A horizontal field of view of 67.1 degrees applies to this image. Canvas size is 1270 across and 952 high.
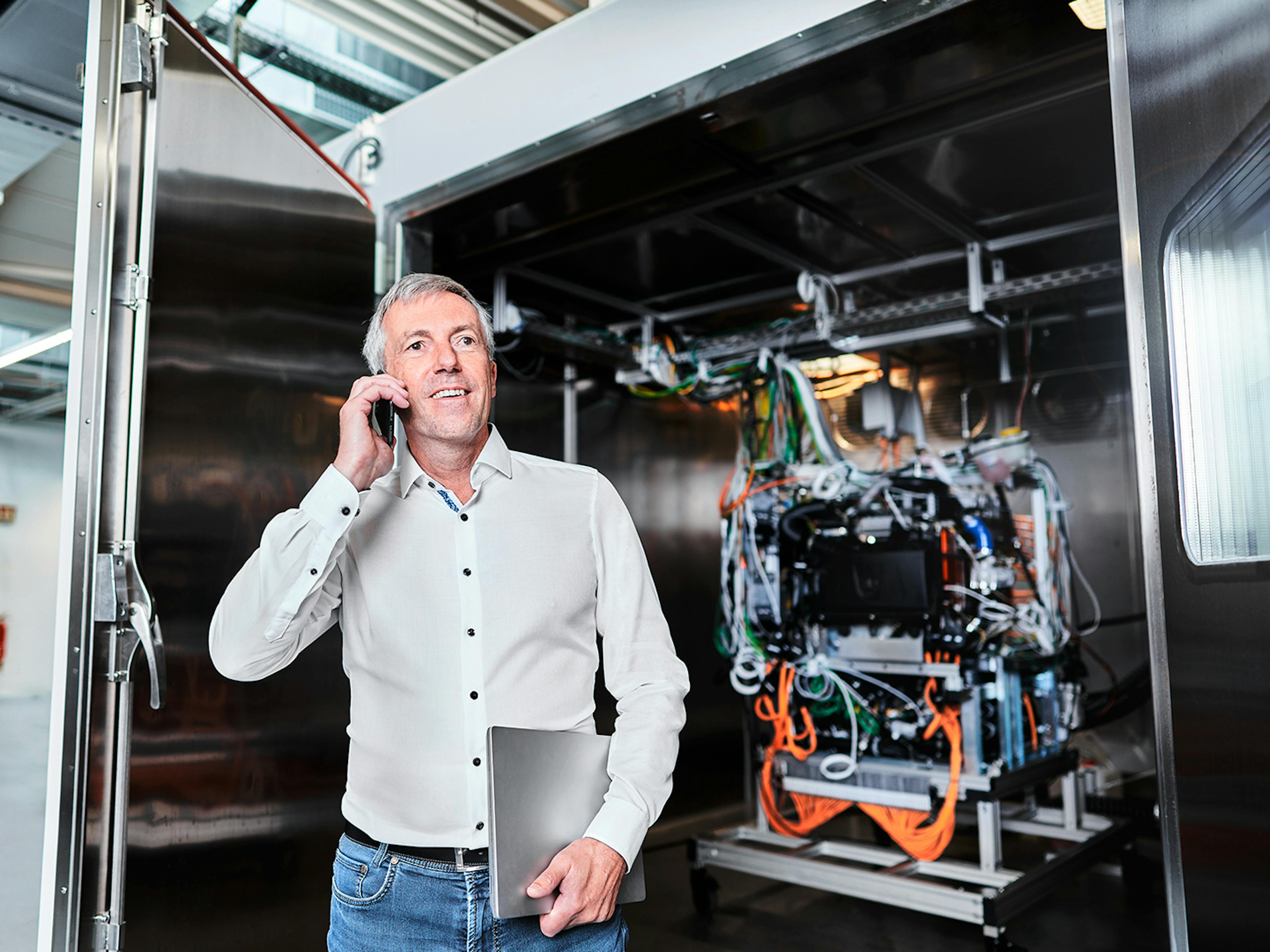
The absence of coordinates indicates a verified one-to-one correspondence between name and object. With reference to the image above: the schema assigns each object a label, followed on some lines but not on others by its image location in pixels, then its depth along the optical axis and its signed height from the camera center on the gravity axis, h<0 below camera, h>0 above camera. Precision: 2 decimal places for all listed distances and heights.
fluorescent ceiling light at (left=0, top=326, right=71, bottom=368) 2.41 +0.60
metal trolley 3.34 -1.14
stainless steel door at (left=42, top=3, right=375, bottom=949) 1.60 +0.20
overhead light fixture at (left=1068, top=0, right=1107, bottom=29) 1.81 +1.07
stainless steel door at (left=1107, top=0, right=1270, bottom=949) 1.21 +0.14
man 1.19 -0.06
